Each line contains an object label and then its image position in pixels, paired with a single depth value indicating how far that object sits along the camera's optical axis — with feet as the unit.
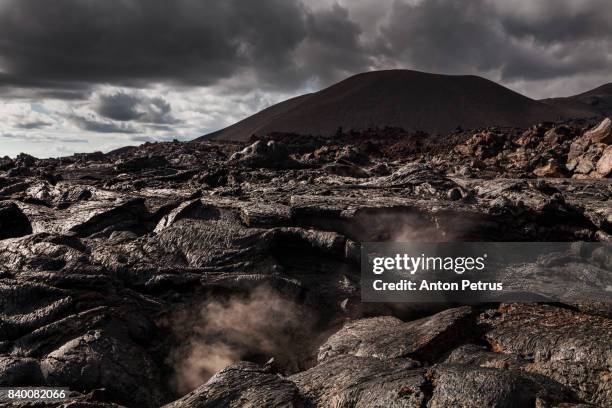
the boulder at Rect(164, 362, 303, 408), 34.47
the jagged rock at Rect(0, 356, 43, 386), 43.06
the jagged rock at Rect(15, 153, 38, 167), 204.86
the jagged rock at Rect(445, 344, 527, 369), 37.17
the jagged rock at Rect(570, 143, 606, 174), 142.61
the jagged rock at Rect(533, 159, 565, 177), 151.13
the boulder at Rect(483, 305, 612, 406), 35.17
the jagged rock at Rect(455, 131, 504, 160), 236.02
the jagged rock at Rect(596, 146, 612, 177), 135.06
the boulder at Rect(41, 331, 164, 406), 44.57
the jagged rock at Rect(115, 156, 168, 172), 138.34
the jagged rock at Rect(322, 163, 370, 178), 112.16
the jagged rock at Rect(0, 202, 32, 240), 79.77
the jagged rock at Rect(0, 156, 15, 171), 181.70
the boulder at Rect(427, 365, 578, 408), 30.40
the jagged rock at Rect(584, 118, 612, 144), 157.58
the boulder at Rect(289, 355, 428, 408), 32.55
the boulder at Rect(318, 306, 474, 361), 41.47
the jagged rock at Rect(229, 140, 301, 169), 122.11
